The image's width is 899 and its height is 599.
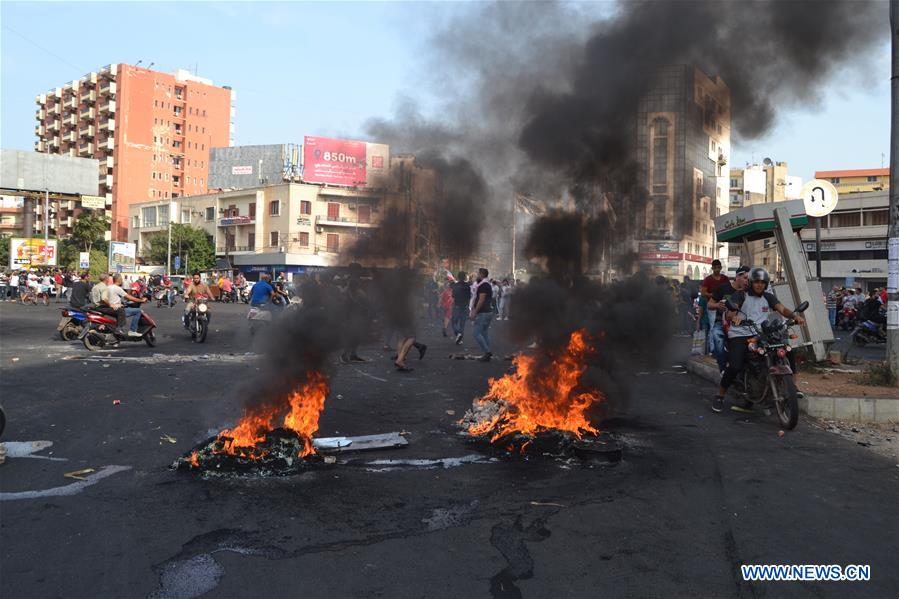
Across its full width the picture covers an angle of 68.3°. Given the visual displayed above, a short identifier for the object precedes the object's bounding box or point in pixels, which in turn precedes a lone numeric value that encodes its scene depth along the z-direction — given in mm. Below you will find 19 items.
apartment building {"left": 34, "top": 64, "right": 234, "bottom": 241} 82562
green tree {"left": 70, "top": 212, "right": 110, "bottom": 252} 68250
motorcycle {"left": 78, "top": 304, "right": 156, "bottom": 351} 13453
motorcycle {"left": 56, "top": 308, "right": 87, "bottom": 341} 14930
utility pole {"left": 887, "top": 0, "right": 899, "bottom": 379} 8367
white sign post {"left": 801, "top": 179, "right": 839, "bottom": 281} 11352
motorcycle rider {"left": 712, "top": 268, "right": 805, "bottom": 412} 7289
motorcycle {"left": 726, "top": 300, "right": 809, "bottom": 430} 6598
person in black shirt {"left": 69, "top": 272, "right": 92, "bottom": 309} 15276
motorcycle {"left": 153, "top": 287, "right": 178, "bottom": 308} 32962
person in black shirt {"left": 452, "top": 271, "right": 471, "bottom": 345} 13853
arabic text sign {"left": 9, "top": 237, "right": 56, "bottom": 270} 44812
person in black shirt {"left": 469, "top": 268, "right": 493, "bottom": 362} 12023
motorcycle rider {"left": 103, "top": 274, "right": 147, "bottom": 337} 13844
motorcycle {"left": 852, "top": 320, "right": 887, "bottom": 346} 16375
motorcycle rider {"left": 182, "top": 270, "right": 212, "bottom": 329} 15133
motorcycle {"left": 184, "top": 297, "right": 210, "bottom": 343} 15281
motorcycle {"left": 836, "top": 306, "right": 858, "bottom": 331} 22130
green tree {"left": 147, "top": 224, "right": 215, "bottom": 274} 63188
